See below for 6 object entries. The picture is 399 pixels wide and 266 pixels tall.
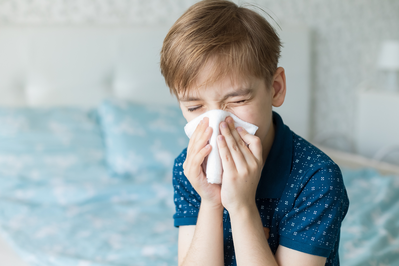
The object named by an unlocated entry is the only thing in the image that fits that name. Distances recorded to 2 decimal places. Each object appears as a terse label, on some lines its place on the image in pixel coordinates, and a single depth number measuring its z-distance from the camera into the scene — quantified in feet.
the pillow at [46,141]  5.62
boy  2.46
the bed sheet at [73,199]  4.02
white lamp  8.67
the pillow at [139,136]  5.98
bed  4.20
